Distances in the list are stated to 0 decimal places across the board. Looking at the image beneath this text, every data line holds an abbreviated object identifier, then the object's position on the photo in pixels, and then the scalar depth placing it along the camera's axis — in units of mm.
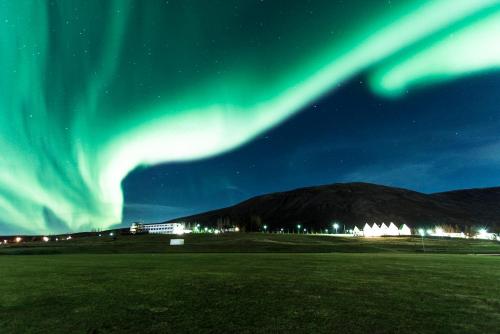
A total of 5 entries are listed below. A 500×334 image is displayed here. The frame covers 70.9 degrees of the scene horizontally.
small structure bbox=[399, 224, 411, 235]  176500
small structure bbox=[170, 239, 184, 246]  95250
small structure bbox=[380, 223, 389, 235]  176075
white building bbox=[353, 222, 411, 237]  173175
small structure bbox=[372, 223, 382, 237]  175725
